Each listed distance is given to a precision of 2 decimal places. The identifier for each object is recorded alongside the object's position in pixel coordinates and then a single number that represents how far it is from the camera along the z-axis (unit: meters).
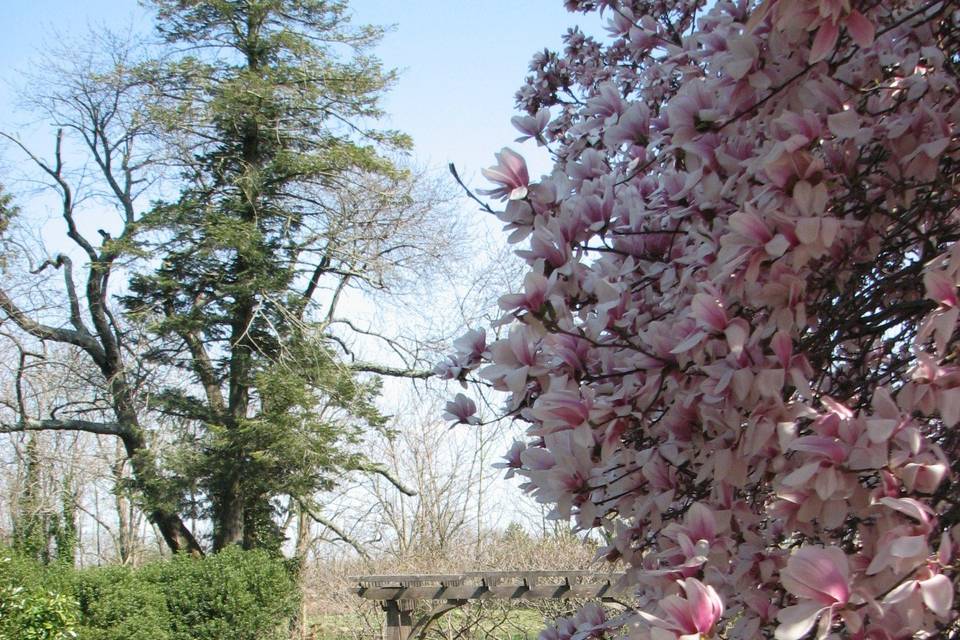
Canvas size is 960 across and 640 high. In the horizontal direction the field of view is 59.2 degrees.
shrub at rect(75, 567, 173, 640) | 8.45
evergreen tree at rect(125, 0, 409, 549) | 11.62
